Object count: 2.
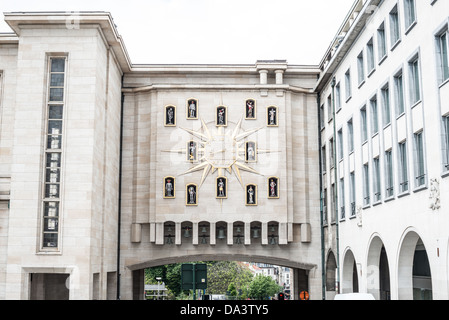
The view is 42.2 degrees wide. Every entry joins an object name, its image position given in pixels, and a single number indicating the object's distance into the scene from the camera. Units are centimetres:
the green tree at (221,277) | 9499
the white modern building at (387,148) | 2033
